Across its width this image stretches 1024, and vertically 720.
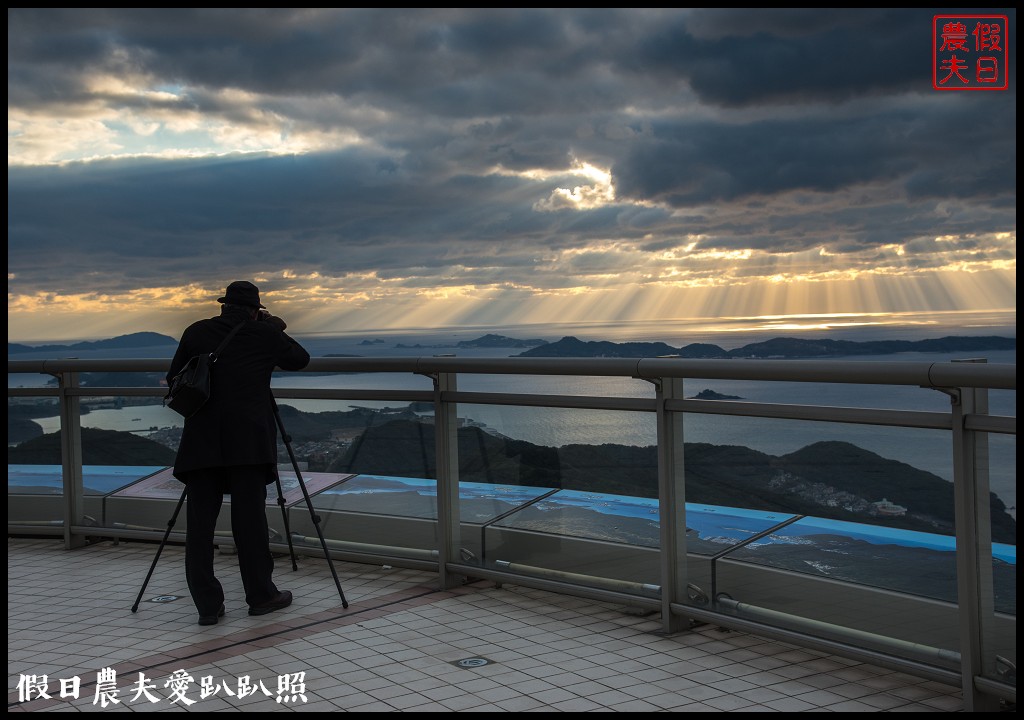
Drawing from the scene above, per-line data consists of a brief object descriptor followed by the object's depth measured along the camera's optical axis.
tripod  6.07
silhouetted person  5.77
